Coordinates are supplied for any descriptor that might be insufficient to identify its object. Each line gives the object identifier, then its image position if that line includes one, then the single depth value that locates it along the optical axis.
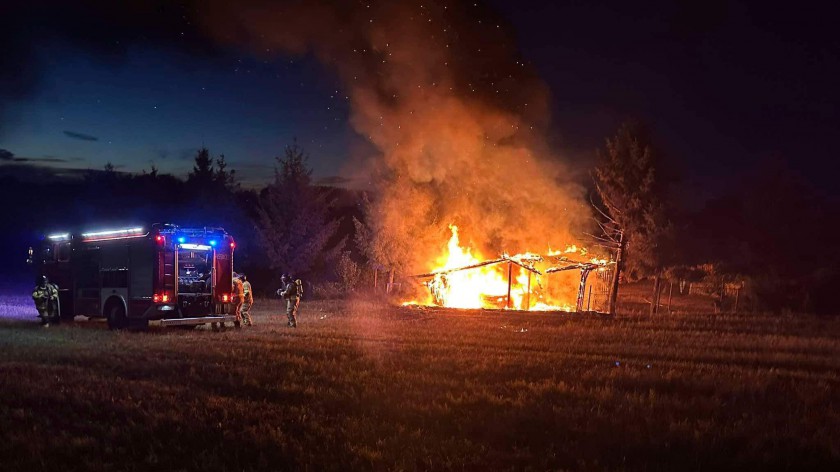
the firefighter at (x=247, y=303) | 18.74
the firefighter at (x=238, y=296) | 18.11
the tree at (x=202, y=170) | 50.44
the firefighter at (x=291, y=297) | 18.50
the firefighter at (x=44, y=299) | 18.03
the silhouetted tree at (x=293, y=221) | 36.44
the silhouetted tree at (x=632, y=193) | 27.17
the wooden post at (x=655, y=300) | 28.19
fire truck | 16.29
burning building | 27.19
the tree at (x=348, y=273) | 37.19
